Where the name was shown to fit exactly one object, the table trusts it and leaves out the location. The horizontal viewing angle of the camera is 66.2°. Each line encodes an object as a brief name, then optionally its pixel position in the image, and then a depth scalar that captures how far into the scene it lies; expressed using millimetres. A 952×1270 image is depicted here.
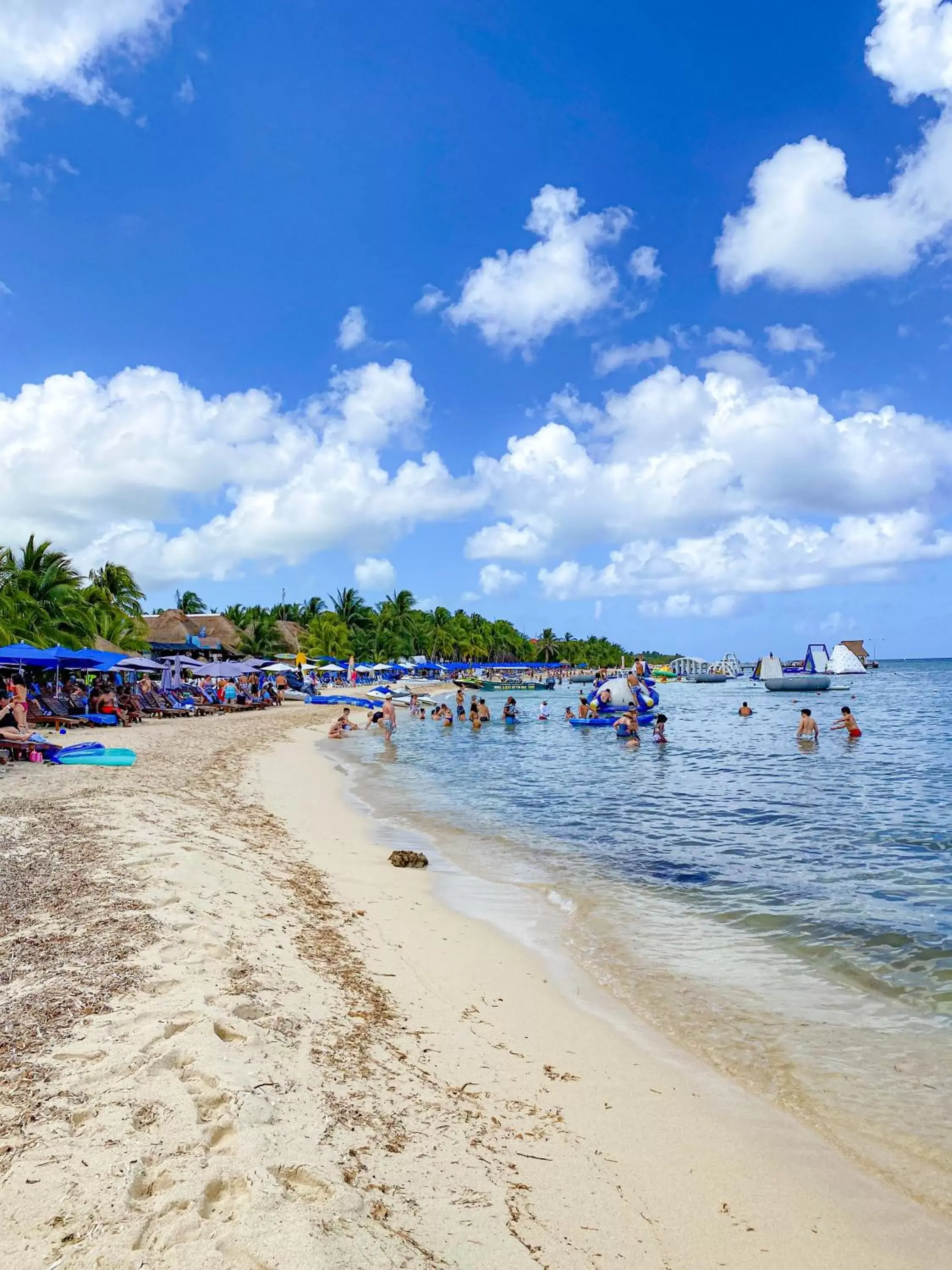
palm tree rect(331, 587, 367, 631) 80125
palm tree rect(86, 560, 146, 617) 46625
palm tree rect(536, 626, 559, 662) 132500
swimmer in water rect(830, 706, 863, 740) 23812
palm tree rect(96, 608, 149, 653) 39906
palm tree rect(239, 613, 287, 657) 61281
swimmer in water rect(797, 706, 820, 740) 24219
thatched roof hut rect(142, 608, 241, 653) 54125
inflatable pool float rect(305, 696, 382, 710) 44250
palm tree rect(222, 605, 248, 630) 64250
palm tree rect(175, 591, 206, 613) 79688
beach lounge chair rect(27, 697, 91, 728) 19062
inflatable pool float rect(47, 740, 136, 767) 13406
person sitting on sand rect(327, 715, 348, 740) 27734
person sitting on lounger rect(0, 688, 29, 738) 13820
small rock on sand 9078
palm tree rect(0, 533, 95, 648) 28500
